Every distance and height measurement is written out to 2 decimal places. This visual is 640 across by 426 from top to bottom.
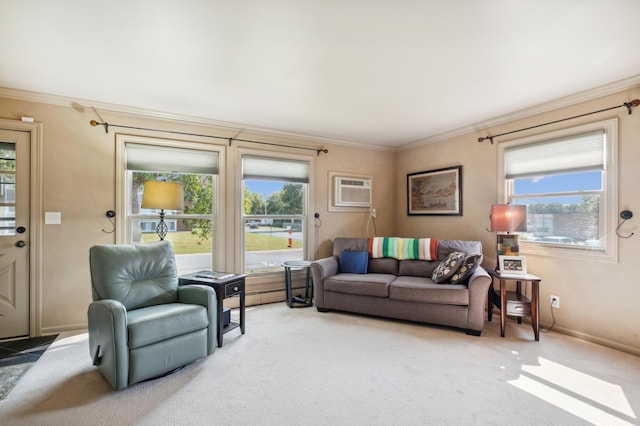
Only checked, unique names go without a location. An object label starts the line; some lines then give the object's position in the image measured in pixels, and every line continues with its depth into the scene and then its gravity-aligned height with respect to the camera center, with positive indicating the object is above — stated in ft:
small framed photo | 10.03 -1.75
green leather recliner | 6.70 -2.56
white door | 9.53 -0.69
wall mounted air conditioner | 15.29 +1.07
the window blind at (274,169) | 13.25 +1.97
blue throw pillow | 13.19 -2.18
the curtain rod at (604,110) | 8.62 +3.16
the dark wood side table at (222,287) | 9.00 -2.35
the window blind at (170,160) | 11.19 +2.02
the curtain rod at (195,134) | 10.61 +3.08
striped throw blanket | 12.75 -1.55
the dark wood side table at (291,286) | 12.94 -3.33
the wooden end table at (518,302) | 9.41 -2.91
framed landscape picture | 13.71 +1.02
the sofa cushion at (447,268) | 10.73 -1.99
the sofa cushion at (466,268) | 10.41 -1.93
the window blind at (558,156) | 9.46 +1.98
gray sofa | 9.95 -2.80
